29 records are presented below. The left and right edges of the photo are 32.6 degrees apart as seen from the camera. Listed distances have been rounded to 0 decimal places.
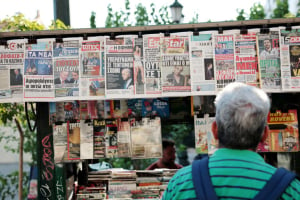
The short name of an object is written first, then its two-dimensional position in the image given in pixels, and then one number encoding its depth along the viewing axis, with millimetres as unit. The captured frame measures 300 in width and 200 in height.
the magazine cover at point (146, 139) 4246
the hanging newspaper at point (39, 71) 4066
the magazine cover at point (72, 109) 4324
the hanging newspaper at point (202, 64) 3970
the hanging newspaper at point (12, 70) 4094
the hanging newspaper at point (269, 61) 3969
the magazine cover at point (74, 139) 4277
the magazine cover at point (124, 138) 4273
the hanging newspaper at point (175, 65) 3992
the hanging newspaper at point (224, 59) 3977
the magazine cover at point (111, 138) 4266
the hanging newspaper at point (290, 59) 3941
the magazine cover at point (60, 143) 4266
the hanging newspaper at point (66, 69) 4043
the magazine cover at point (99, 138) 4266
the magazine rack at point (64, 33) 4023
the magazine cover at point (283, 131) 4211
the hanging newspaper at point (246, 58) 3990
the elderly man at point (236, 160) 1729
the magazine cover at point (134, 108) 4297
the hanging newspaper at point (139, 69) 3997
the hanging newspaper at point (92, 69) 4020
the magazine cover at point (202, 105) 4238
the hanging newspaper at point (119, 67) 3994
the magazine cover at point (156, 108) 4297
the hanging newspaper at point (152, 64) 4000
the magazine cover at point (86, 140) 4266
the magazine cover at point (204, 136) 4207
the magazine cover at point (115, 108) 4316
